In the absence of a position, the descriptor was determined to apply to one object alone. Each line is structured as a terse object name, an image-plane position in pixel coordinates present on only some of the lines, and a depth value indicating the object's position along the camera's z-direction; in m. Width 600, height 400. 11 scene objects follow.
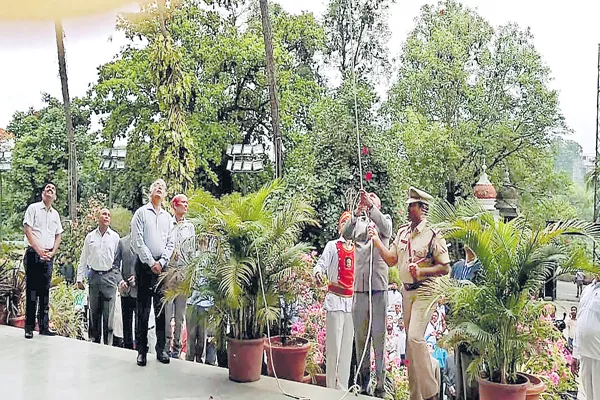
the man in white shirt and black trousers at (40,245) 4.14
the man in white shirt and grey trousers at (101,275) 4.21
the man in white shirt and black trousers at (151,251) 3.50
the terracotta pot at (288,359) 3.42
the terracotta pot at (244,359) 3.33
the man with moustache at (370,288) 3.19
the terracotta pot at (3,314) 5.00
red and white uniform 3.37
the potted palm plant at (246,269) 3.31
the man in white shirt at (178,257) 3.49
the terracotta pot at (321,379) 3.56
